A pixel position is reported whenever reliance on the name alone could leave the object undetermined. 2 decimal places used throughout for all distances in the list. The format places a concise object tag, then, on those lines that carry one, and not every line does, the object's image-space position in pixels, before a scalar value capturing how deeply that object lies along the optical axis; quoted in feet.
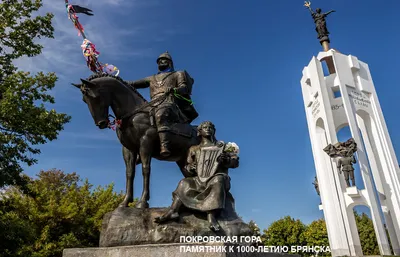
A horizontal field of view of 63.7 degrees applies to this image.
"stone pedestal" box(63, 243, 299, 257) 11.85
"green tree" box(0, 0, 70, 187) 37.06
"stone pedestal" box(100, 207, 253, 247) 14.06
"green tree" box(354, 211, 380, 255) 116.57
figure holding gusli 14.96
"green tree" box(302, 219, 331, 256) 124.77
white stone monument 74.74
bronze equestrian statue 16.98
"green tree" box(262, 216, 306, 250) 132.46
